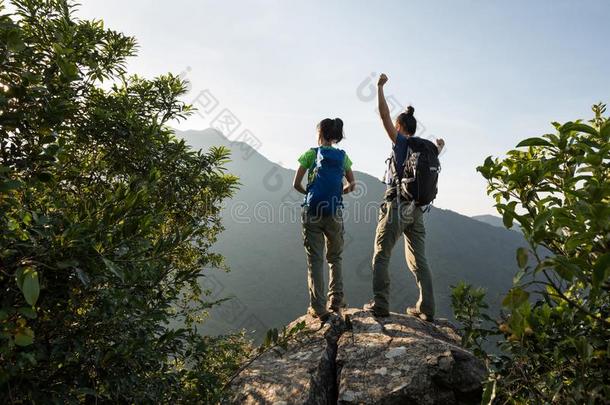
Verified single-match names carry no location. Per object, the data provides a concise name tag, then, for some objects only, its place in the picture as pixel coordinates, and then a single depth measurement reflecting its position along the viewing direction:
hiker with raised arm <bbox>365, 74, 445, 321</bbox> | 5.26
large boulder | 4.06
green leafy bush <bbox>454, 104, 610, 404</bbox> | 1.25
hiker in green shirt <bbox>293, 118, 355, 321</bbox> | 5.48
